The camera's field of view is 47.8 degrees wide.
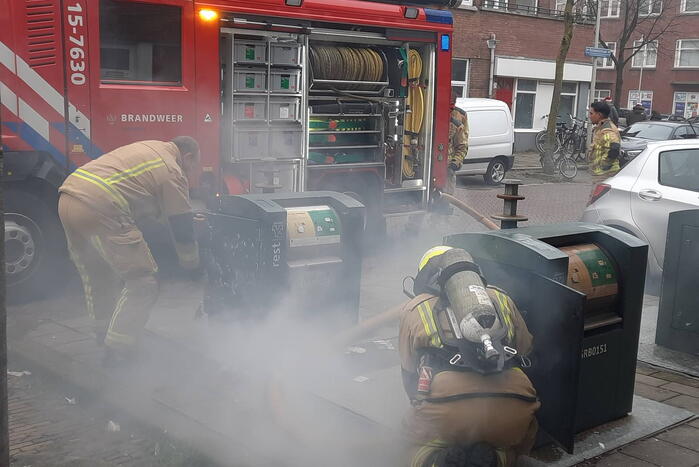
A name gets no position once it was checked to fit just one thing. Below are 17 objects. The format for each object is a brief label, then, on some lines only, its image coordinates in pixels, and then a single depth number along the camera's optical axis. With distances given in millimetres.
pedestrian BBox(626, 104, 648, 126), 28969
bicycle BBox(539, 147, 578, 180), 19734
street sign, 20359
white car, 7426
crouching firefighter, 3256
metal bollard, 4934
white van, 16812
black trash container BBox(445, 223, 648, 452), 3852
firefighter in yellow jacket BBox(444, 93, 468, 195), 11430
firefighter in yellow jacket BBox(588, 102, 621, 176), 8625
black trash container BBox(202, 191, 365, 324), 5047
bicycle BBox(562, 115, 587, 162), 23156
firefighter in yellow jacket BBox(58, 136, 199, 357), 5184
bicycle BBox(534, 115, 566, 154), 23227
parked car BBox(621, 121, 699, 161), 18438
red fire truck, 6820
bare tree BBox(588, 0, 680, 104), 28125
